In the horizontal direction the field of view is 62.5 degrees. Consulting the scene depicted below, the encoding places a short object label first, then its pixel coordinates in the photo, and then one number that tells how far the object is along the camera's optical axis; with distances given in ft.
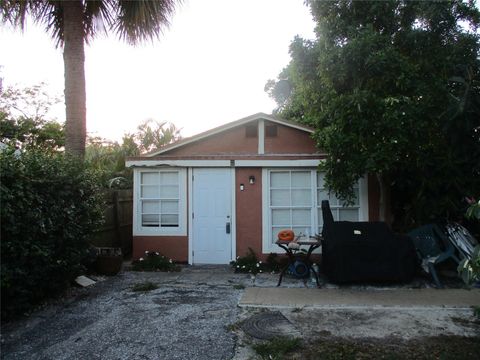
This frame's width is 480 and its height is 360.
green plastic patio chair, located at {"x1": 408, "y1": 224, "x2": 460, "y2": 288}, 22.57
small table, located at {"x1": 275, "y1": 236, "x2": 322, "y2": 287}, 22.31
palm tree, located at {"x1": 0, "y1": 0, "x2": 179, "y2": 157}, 25.29
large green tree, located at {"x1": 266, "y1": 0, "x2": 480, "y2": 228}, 22.22
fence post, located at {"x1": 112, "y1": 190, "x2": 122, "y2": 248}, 31.71
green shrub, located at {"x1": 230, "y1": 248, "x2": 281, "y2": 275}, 26.32
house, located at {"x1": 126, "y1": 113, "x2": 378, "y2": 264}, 28.02
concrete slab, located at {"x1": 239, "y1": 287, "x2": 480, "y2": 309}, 18.57
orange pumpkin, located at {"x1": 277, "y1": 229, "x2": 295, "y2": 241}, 23.39
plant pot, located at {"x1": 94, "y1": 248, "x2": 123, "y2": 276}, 24.97
